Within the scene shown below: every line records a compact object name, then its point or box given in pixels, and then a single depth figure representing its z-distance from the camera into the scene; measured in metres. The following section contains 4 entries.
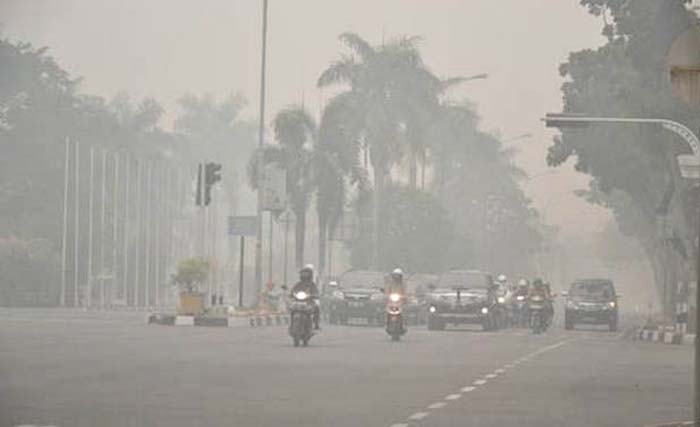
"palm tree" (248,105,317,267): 83.81
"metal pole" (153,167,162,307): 107.25
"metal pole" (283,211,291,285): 84.39
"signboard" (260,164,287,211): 63.69
